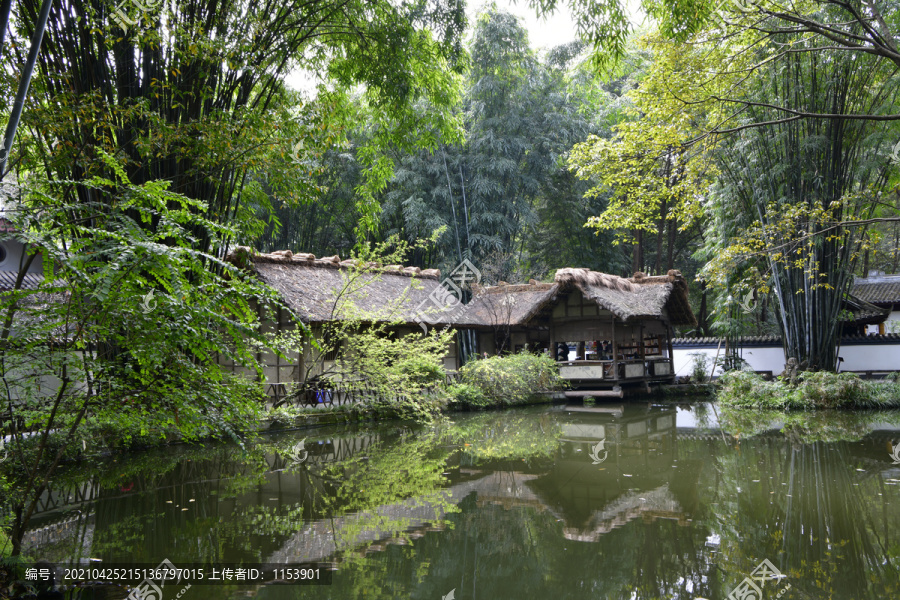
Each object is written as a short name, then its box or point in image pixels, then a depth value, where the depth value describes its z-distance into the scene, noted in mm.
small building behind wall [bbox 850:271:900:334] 19656
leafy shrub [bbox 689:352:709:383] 17672
